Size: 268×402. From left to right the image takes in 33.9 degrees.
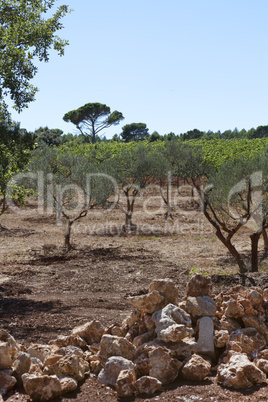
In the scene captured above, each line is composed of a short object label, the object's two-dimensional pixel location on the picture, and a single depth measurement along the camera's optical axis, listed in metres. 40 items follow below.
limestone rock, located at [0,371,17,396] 5.92
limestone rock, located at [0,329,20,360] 6.55
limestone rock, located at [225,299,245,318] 7.24
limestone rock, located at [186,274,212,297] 7.67
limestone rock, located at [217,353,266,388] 5.80
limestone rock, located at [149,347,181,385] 6.00
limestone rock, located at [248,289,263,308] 7.58
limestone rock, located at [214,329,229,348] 6.64
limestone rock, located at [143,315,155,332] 7.04
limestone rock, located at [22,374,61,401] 5.67
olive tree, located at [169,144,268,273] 15.73
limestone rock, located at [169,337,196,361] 6.40
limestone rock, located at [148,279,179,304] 7.65
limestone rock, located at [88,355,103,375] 6.52
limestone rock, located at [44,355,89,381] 6.09
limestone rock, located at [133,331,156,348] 6.85
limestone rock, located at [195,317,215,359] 6.57
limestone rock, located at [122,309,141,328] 7.35
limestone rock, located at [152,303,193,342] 6.43
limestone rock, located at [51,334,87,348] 7.22
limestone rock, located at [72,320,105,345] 7.52
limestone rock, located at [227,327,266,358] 6.61
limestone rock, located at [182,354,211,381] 5.99
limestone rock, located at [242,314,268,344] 7.22
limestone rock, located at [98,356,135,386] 6.10
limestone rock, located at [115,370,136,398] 5.75
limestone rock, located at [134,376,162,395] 5.80
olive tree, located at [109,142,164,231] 30.86
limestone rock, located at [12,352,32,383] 6.16
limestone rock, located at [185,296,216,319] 7.16
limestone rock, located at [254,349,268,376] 6.21
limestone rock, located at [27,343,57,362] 6.77
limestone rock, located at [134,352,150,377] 6.21
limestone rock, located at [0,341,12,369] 6.11
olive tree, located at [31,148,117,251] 23.27
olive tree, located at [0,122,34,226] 12.75
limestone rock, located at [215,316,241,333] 7.12
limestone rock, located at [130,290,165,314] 7.28
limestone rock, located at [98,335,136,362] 6.44
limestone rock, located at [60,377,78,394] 5.90
